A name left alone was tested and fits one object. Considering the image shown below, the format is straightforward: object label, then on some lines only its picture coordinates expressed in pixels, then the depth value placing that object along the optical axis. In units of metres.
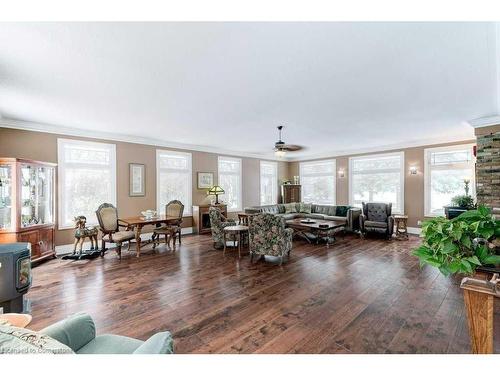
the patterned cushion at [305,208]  8.07
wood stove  2.16
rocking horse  4.50
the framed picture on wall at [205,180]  7.14
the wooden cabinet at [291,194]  9.15
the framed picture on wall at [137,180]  5.79
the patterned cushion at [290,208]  8.13
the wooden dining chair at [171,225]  5.20
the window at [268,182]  9.05
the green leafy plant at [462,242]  1.10
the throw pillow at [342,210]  7.01
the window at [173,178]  6.35
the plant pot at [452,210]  5.04
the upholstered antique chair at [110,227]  4.52
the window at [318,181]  8.63
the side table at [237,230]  4.42
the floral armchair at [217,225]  4.98
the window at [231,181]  7.81
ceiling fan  4.97
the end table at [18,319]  1.31
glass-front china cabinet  3.76
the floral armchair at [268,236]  4.03
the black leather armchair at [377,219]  6.02
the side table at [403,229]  6.07
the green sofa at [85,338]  1.27
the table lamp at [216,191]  6.96
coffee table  5.50
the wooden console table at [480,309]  1.24
